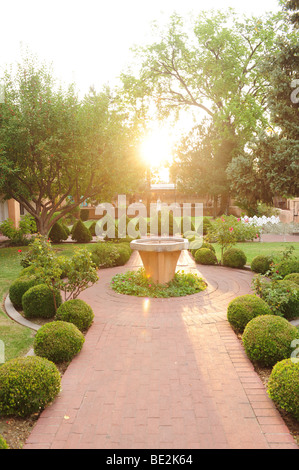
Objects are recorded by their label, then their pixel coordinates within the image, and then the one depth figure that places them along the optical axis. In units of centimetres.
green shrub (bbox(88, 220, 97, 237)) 2189
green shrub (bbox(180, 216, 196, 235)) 2138
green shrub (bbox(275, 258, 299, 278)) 909
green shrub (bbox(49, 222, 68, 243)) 1912
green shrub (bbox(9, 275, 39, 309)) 816
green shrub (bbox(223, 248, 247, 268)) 1222
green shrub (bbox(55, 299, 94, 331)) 648
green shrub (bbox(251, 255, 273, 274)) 1102
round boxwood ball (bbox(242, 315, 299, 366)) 511
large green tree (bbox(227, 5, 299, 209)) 907
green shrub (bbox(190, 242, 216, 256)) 1434
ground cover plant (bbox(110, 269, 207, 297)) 922
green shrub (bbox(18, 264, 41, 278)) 691
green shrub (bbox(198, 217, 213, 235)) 2157
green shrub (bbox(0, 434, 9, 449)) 310
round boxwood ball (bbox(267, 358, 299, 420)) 394
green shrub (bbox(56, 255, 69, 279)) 707
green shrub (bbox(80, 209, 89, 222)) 3520
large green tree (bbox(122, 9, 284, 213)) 2208
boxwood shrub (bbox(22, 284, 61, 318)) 728
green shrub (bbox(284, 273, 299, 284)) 813
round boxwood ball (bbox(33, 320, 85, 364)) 529
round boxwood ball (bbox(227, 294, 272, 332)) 639
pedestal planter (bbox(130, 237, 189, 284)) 930
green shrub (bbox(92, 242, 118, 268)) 1257
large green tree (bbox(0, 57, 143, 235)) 1341
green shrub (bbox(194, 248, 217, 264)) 1299
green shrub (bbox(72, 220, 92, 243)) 1934
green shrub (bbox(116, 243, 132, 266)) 1328
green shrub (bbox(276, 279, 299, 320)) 693
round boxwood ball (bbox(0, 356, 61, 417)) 403
